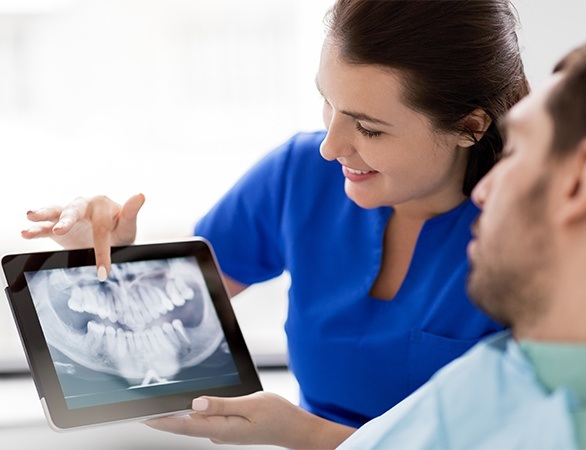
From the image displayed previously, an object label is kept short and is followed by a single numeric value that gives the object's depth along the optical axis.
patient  0.87
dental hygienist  1.25
